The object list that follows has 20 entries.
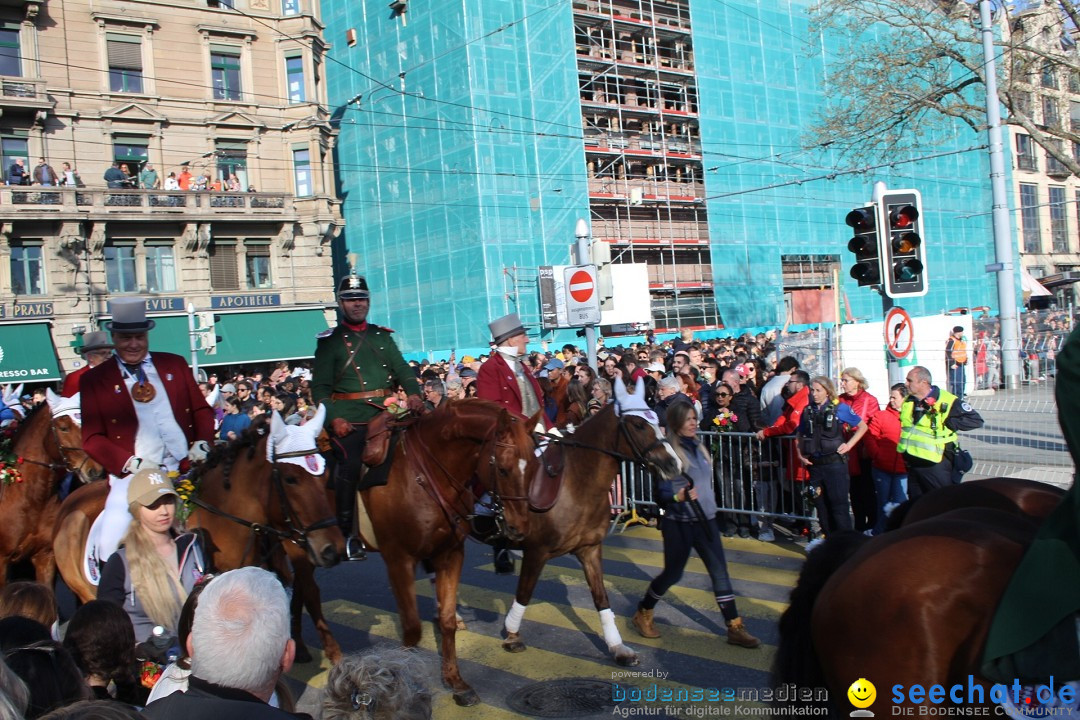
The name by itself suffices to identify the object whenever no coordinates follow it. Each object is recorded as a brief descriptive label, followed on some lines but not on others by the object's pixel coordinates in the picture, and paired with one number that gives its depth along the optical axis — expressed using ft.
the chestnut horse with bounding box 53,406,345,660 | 20.56
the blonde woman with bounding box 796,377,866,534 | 31.78
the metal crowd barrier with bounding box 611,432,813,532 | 36.40
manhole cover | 19.54
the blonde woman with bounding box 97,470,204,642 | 15.14
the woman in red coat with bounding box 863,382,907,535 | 31.86
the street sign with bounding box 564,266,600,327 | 40.60
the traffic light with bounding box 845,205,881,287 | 33.88
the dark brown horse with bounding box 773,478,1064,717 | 10.67
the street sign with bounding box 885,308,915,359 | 33.12
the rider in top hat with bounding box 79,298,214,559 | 19.65
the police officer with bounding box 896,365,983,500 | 29.45
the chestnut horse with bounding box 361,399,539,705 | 21.27
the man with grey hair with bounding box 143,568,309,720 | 8.80
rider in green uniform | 23.41
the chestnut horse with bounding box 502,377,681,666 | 23.22
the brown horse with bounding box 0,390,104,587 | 26.48
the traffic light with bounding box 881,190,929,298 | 33.24
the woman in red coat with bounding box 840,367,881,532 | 32.94
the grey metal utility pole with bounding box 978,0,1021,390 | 57.21
